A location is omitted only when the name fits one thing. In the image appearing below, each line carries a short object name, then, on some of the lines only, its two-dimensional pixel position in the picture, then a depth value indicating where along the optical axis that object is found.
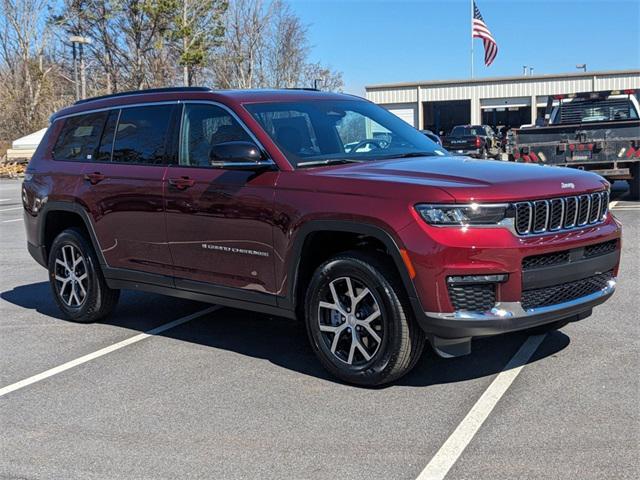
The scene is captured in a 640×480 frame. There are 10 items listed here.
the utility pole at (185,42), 36.65
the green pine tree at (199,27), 37.00
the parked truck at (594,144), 13.77
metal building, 49.22
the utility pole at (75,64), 31.58
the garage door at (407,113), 51.66
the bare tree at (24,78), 50.97
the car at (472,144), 25.08
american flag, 34.38
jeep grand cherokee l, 4.19
